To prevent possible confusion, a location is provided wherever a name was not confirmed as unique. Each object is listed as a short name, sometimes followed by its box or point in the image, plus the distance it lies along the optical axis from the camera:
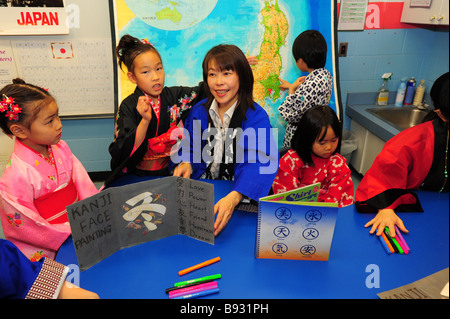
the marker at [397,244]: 1.08
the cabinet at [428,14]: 2.45
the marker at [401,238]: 1.08
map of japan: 2.41
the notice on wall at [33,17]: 2.52
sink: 3.18
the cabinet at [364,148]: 2.96
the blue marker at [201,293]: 0.90
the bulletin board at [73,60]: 2.64
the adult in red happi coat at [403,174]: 1.20
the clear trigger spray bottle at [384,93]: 3.21
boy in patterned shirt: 2.35
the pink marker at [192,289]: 0.91
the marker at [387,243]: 1.08
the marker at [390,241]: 1.08
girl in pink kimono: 1.24
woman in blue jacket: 1.31
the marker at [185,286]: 0.93
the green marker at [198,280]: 0.94
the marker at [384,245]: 1.08
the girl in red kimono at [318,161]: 1.67
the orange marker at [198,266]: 0.99
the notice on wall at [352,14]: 2.88
